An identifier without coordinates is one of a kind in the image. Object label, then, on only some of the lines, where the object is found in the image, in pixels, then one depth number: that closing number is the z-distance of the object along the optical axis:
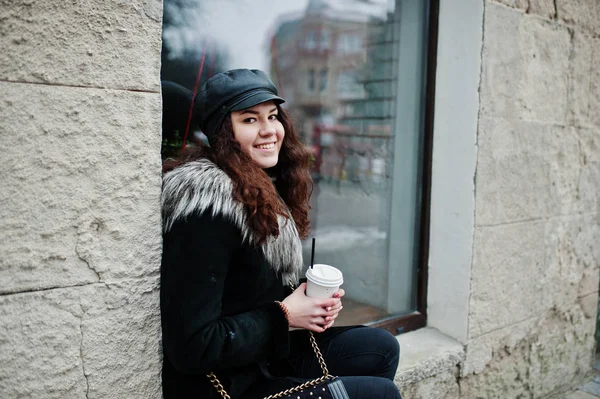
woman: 1.39
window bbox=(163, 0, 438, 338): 2.74
